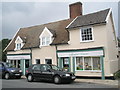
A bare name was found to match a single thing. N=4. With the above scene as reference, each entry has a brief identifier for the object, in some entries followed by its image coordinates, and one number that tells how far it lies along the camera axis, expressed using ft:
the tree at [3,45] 111.06
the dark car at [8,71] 58.08
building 54.49
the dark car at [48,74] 44.70
